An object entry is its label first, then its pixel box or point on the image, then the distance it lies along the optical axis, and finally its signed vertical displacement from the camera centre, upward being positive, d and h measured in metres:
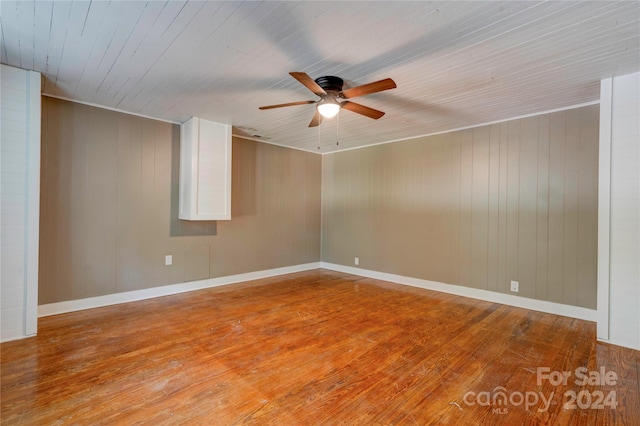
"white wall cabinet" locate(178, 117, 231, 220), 4.02 +0.60
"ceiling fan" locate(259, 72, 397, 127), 2.34 +1.00
